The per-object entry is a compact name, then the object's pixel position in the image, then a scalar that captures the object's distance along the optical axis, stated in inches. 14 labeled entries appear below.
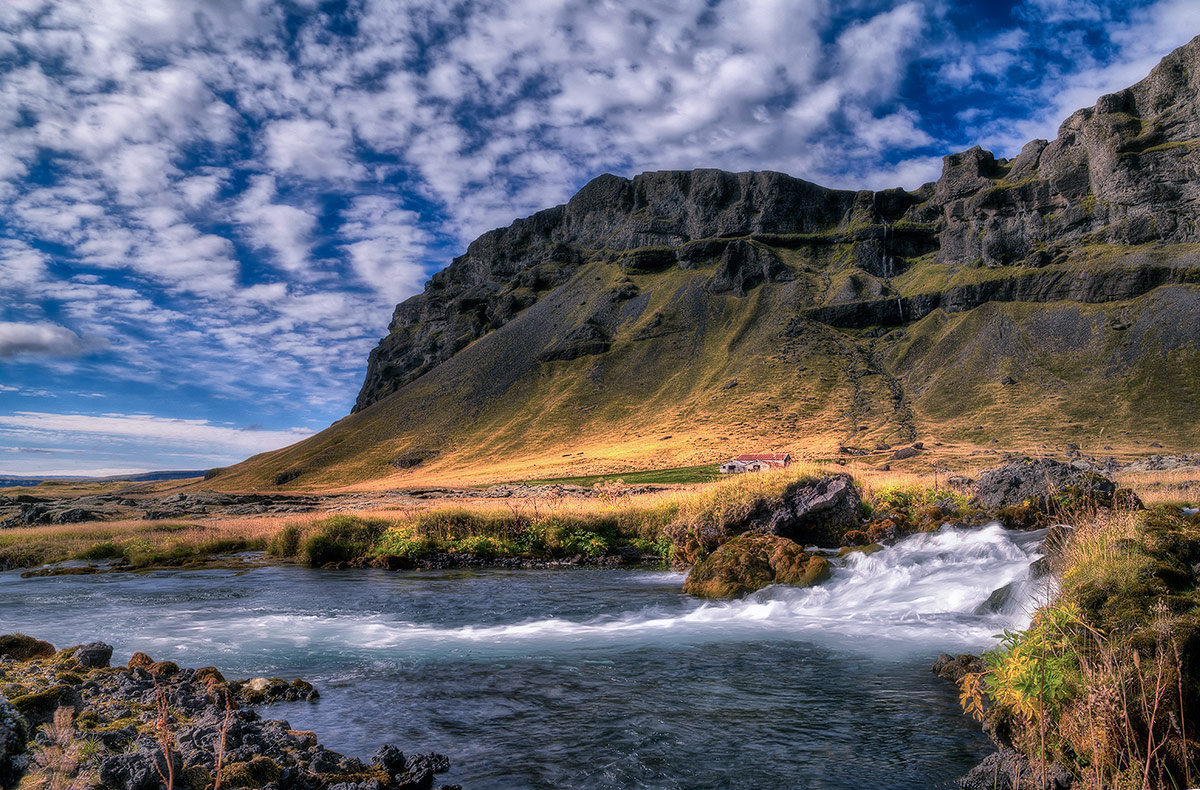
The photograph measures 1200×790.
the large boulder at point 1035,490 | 959.0
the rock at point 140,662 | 477.2
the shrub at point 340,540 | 1270.9
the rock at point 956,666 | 469.1
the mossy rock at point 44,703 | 311.2
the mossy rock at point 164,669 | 456.1
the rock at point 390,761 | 327.9
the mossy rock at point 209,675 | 460.8
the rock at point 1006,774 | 273.1
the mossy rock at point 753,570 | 866.8
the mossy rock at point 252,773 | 268.8
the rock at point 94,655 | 470.0
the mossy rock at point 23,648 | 483.2
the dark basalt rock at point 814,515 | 1138.0
